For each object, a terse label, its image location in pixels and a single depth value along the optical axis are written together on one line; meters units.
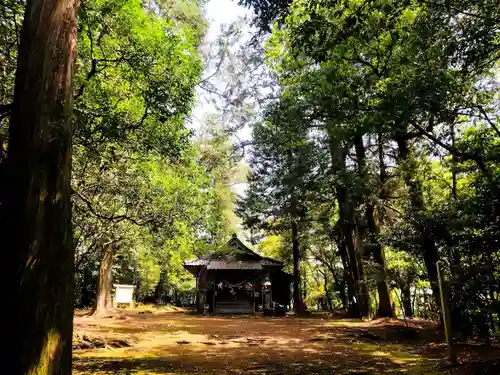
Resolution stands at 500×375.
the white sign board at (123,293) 28.12
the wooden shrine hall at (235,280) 23.23
